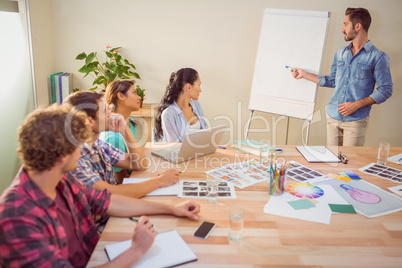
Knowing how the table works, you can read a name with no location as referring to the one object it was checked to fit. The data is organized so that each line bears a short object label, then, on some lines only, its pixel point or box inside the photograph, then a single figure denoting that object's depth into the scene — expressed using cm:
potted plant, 365
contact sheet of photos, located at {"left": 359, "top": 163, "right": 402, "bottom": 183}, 202
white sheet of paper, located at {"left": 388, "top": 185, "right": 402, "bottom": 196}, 182
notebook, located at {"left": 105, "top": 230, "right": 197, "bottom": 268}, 119
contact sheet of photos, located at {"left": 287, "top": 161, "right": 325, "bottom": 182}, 194
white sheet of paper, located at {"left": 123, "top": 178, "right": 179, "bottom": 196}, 171
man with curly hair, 94
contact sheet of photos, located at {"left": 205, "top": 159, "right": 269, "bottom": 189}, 189
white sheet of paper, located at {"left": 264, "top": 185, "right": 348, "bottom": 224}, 153
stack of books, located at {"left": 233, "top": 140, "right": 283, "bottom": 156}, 232
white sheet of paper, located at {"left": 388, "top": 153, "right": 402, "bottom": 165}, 230
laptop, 208
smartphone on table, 136
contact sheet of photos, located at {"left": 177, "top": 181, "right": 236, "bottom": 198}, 171
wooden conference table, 122
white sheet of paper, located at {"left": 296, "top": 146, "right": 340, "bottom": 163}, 223
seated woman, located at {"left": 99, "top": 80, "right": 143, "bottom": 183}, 235
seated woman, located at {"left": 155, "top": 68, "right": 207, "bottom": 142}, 273
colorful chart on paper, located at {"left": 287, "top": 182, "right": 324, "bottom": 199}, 174
